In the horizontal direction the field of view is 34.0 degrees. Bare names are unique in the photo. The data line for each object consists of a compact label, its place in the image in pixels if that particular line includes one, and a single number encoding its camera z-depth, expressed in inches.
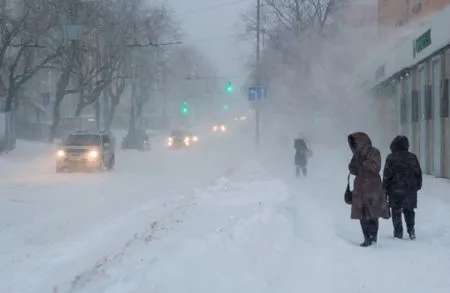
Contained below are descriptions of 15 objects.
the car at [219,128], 4230.8
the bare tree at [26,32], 1480.1
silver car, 1068.7
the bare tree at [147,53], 1879.6
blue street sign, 1507.1
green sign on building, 764.1
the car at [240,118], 5447.8
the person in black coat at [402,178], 418.3
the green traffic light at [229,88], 1890.7
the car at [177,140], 2293.3
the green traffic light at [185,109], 2647.6
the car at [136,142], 2144.4
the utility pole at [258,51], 1640.0
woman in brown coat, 394.9
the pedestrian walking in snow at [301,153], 1007.0
